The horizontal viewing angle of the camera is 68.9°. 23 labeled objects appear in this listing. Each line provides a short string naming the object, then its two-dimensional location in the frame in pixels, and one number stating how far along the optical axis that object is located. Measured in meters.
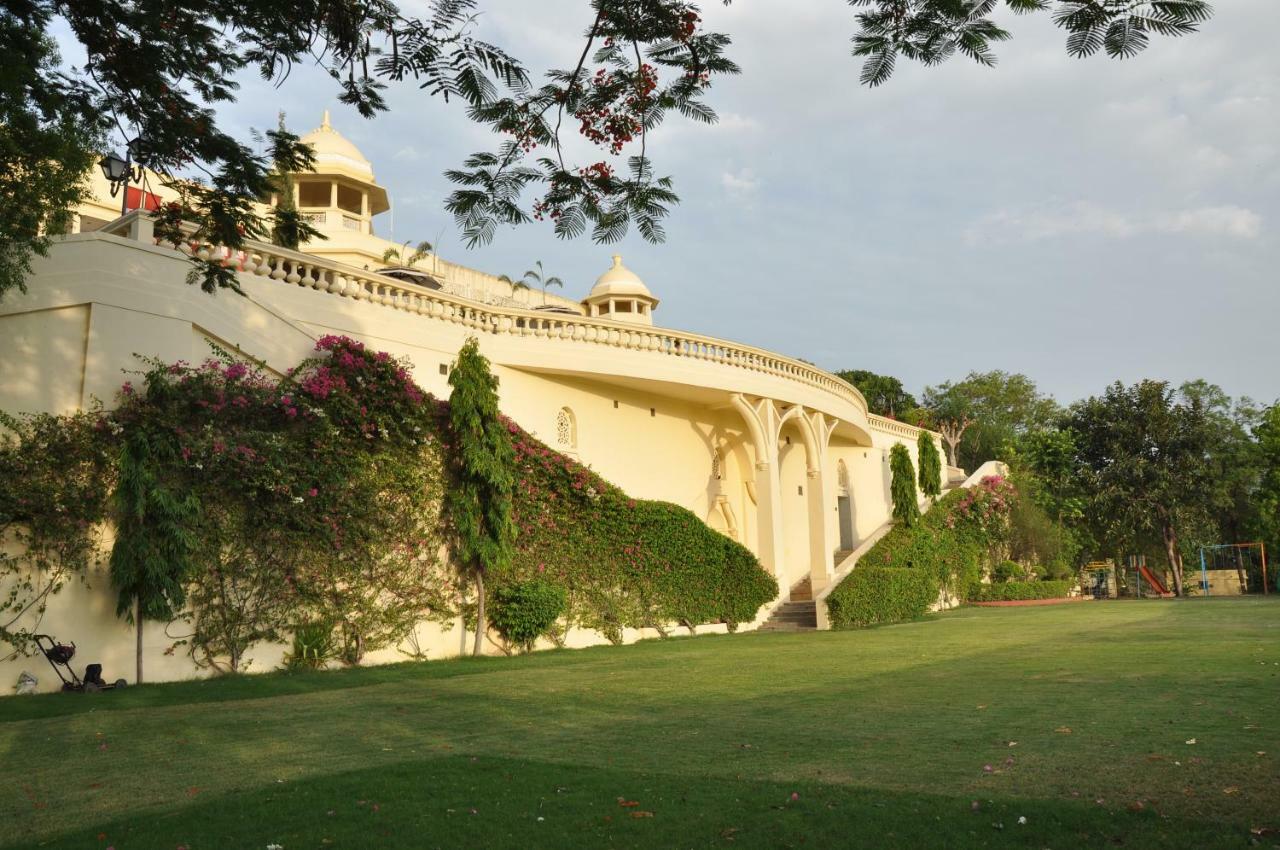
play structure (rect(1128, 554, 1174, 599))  37.69
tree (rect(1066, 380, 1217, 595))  34.84
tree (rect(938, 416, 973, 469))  49.15
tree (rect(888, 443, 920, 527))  26.27
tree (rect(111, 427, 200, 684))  10.92
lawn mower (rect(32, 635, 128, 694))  10.50
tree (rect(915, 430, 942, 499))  29.17
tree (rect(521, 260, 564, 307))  32.19
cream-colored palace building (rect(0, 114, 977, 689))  11.32
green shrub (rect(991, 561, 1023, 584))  31.94
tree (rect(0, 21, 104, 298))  8.90
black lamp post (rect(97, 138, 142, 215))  5.59
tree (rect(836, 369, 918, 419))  54.47
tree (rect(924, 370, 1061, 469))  54.84
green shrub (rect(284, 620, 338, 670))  12.93
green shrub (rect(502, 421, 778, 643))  16.75
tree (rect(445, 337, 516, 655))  15.00
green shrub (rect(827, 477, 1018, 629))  22.16
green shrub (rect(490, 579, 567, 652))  15.84
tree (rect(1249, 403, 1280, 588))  38.03
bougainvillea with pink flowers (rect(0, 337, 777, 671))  10.88
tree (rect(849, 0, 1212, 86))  4.05
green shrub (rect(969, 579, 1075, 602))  30.25
